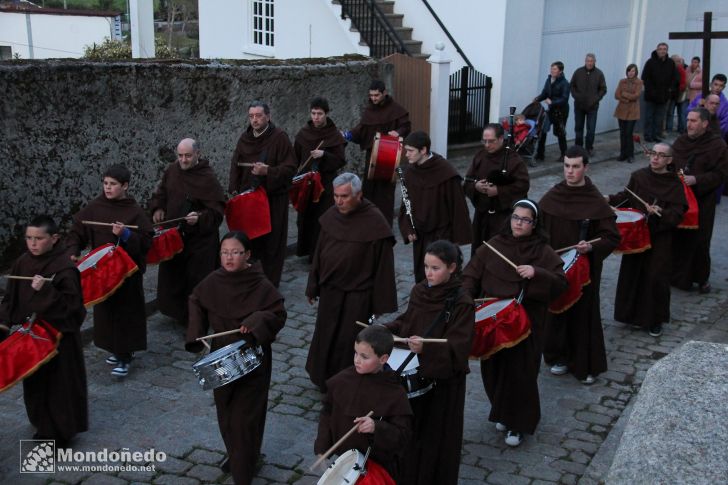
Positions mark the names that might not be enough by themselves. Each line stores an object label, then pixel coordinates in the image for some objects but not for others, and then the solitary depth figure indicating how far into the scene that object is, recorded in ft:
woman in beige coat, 56.59
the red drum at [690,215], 29.14
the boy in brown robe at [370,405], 15.87
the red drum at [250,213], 29.78
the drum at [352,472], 15.05
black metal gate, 53.98
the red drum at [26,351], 19.61
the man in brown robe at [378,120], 37.76
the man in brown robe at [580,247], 24.66
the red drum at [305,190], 33.19
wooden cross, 36.22
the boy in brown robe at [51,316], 20.56
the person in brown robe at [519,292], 21.02
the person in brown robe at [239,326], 19.49
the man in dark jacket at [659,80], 59.31
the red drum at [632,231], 27.45
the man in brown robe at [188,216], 27.40
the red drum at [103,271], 23.43
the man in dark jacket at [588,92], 55.31
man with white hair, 22.89
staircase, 56.03
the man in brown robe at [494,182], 29.99
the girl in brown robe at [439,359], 17.97
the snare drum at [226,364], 18.31
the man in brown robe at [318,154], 33.96
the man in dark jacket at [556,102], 53.36
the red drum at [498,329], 20.04
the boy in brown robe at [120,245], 24.59
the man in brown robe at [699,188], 32.30
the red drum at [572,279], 23.38
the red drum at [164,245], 26.40
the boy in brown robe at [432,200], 28.22
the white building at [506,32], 54.49
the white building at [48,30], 98.63
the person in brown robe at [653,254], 28.40
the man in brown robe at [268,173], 30.55
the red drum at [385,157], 33.24
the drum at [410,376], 17.81
